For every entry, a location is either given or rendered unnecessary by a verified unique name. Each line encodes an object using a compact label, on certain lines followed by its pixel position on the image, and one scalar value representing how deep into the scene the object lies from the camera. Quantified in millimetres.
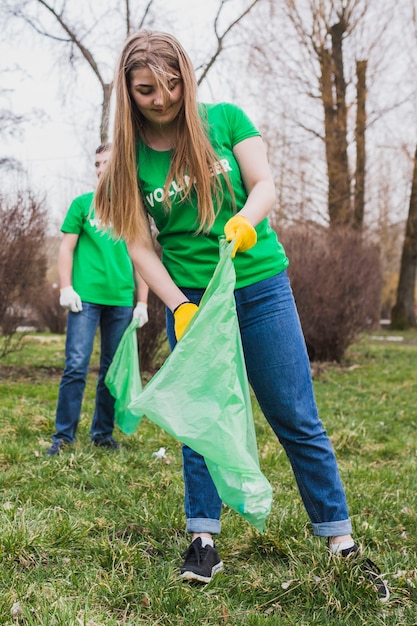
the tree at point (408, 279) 16641
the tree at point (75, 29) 10792
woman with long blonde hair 2041
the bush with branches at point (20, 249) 6441
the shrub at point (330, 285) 8594
